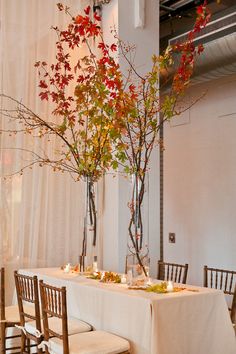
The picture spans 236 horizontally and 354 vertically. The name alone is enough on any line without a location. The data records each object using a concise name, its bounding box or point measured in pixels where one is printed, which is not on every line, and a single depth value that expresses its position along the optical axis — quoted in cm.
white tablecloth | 267
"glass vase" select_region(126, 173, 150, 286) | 307
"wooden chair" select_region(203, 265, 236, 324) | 321
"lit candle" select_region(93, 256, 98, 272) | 362
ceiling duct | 411
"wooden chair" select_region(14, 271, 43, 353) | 294
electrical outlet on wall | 652
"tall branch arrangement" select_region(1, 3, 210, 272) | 296
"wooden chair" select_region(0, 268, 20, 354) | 331
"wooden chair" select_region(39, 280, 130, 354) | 262
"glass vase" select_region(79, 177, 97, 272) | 357
